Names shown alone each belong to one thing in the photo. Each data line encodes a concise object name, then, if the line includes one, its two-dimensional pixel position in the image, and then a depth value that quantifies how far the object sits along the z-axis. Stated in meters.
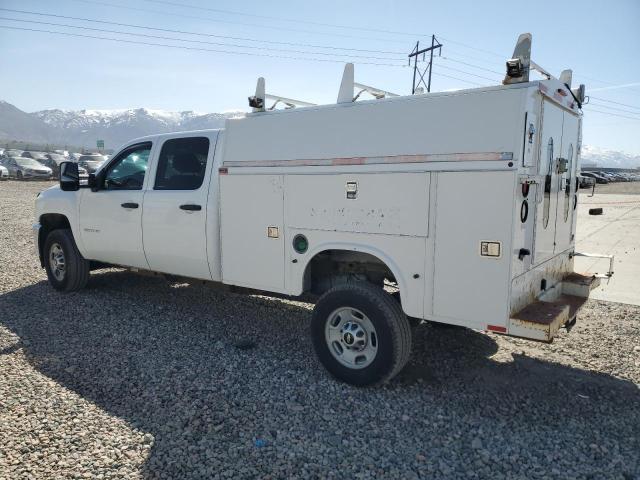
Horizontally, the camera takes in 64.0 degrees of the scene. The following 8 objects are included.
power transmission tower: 36.06
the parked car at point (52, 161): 37.00
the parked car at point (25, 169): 34.28
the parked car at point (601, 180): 58.41
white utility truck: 3.58
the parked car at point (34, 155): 43.66
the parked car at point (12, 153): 44.85
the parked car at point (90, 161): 33.16
